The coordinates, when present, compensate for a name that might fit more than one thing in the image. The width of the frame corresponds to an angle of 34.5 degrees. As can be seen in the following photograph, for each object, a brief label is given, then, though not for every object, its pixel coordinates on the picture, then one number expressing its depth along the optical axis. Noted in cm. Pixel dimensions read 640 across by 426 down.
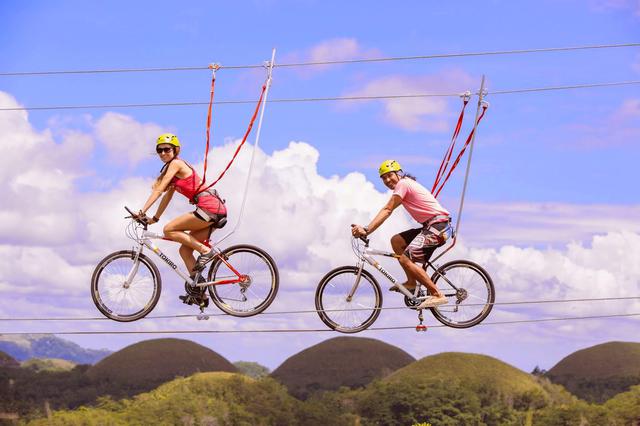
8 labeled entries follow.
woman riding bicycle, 2103
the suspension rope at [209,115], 2128
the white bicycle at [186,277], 2195
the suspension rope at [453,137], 2344
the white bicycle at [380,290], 2244
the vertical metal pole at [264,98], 2247
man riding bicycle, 2152
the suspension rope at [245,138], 2143
